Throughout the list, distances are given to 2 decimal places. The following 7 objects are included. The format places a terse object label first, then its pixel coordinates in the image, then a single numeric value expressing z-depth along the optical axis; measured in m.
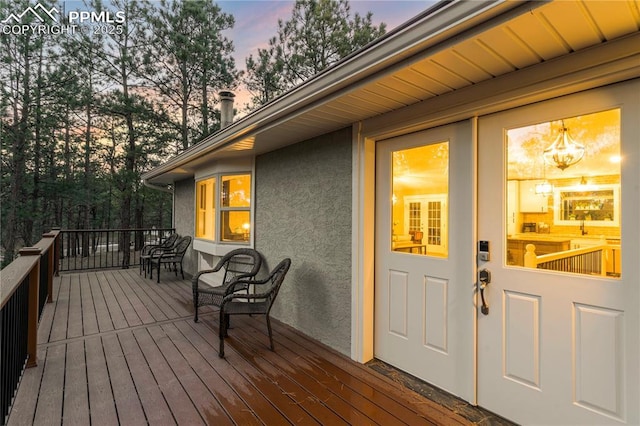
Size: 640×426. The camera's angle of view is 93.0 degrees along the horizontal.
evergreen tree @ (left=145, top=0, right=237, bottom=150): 10.52
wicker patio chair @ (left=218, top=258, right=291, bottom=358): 2.81
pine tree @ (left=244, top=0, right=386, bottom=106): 9.47
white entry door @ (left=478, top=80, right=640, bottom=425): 1.54
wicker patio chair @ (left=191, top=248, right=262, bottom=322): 3.44
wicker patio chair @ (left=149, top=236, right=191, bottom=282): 6.12
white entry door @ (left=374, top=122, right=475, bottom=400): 2.15
